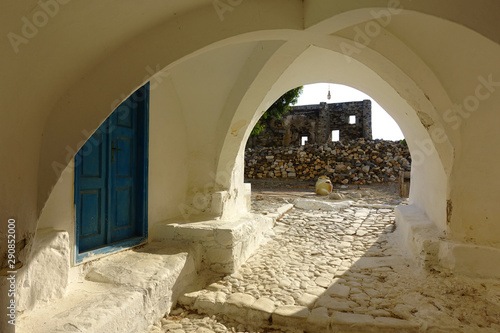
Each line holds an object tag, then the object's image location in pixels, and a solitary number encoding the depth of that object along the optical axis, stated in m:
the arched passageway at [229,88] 1.49
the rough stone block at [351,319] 2.27
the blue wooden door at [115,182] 2.69
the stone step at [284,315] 2.26
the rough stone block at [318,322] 2.35
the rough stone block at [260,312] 2.51
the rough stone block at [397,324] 2.20
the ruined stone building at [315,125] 19.16
